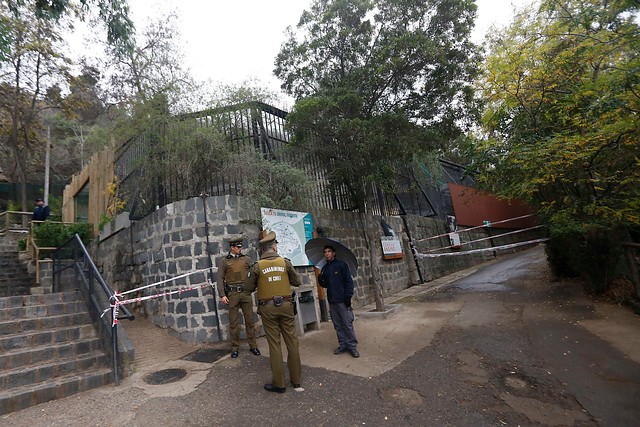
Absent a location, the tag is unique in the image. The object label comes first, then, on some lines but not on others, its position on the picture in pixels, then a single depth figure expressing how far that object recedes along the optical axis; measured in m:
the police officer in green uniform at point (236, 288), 5.10
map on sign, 6.41
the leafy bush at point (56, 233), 9.37
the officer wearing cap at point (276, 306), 3.74
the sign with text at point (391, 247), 9.98
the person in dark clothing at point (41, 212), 10.91
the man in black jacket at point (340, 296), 4.99
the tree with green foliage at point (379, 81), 6.84
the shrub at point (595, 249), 6.68
